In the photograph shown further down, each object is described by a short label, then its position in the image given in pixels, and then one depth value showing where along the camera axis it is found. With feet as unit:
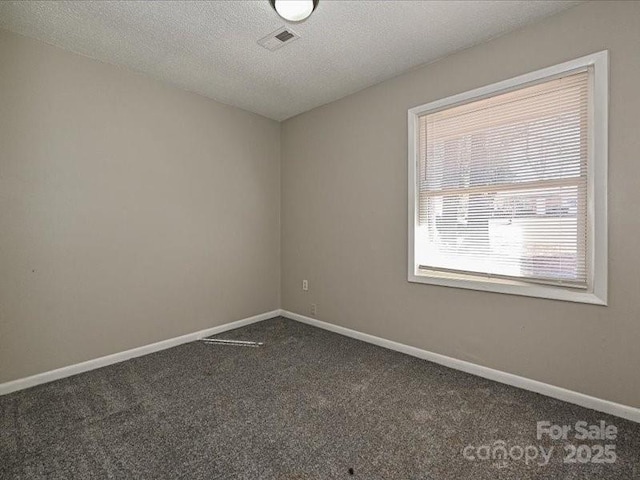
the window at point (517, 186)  6.37
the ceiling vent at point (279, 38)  7.22
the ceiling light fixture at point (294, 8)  6.06
